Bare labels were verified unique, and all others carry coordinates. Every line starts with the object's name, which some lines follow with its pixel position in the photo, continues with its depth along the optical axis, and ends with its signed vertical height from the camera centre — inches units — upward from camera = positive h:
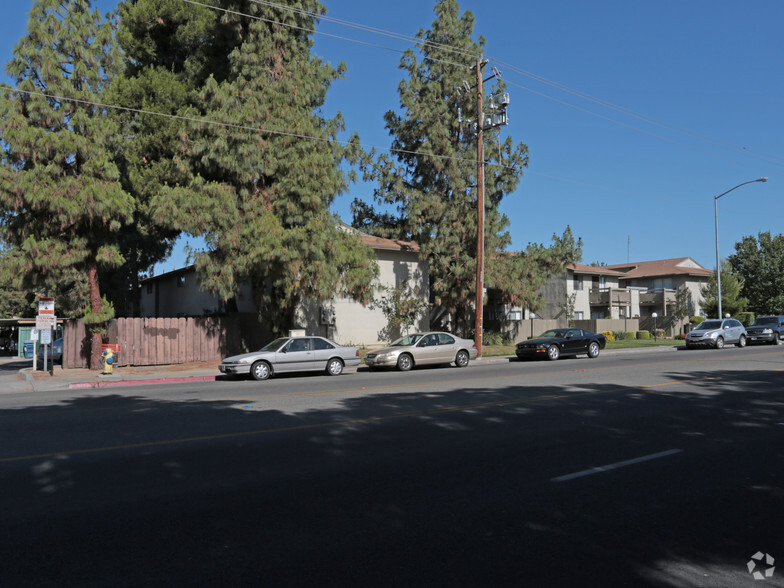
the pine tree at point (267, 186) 863.1 +211.9
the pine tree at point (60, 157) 811.4 +236.4
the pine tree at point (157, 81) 1017.5 +435.3
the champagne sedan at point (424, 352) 834.2 -41.0
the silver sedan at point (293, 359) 724.7 -43.6
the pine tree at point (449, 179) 1279.5 +337.4
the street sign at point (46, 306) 782.5 +25.2
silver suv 1253.1 -24.2
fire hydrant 800.9 -48.4
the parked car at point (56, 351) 1131.3 -52.1
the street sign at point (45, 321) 773.9 +5.3
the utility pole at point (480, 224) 1037.2 +174.9
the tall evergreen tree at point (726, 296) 2074.3 +96.5
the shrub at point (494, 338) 1413.6 -35.8
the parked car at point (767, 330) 1369.3 -17.6
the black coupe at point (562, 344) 1002.7 -36.7
